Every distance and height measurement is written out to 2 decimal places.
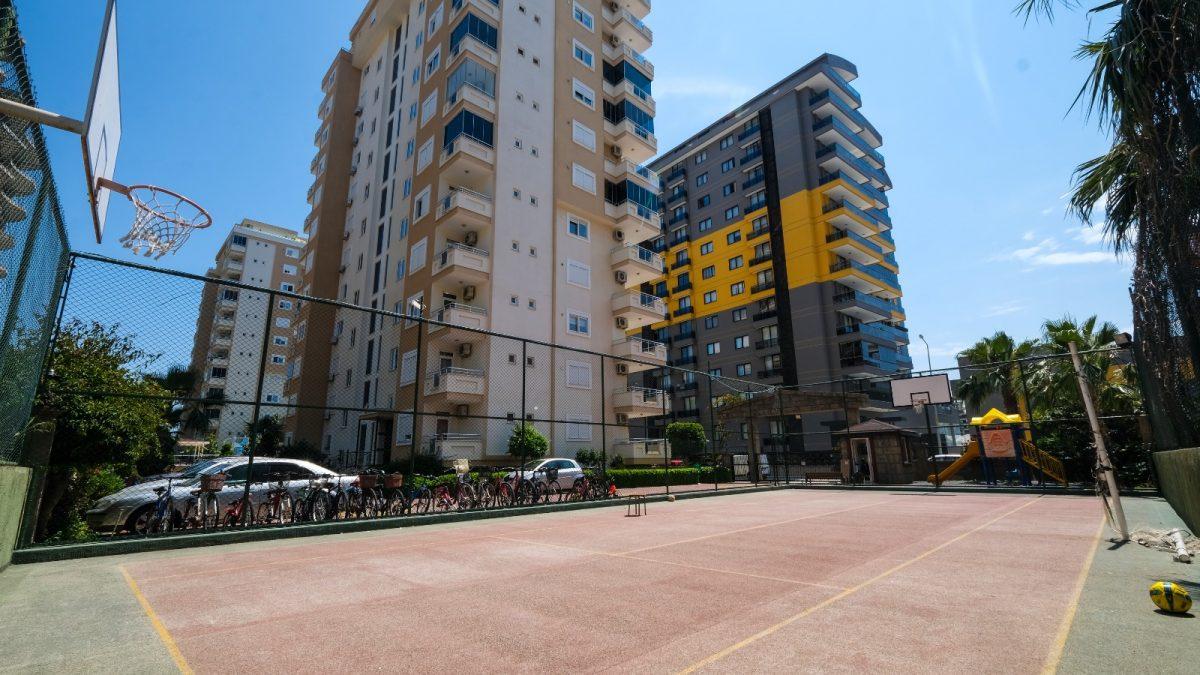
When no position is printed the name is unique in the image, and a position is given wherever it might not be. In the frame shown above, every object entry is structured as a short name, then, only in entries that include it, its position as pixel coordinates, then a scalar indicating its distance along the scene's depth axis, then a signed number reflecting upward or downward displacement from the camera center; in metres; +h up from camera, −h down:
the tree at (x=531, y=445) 25.44 +0.31
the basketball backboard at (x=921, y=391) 23.67 +2.46
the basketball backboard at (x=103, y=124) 5.40 +3.76
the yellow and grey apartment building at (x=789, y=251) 49.69 +19.80
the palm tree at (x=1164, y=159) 5.79 +3.13
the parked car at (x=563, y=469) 20.45 -0.69
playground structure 19.53 -0.34
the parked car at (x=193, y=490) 10.12 -0.71
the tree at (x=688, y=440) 34.09 +0.56
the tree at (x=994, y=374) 30.88 +4.30
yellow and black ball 4.12 -1.18
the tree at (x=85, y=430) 8.66 +0.45
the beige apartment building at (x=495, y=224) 28.44 +14.15
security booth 23.95 -0.43
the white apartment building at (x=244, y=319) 67.81 +17.60
